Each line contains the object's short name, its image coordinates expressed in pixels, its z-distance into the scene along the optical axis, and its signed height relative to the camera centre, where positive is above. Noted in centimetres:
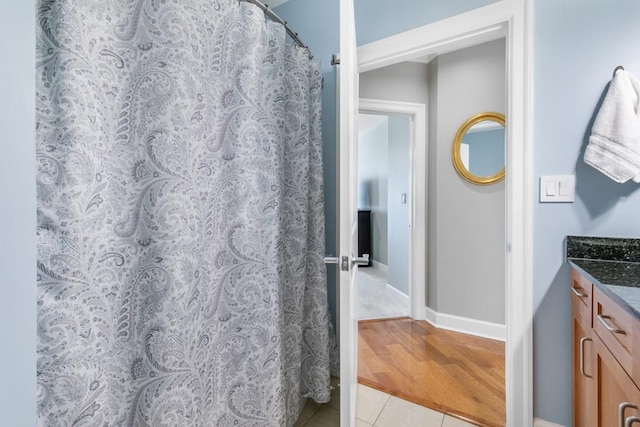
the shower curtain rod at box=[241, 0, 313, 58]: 120 +90
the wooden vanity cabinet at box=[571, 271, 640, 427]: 75 -46
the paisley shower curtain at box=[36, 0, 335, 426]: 72 +0
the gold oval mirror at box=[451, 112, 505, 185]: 253 +55
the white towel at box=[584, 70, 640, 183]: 113 +31
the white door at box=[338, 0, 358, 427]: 104 -7
